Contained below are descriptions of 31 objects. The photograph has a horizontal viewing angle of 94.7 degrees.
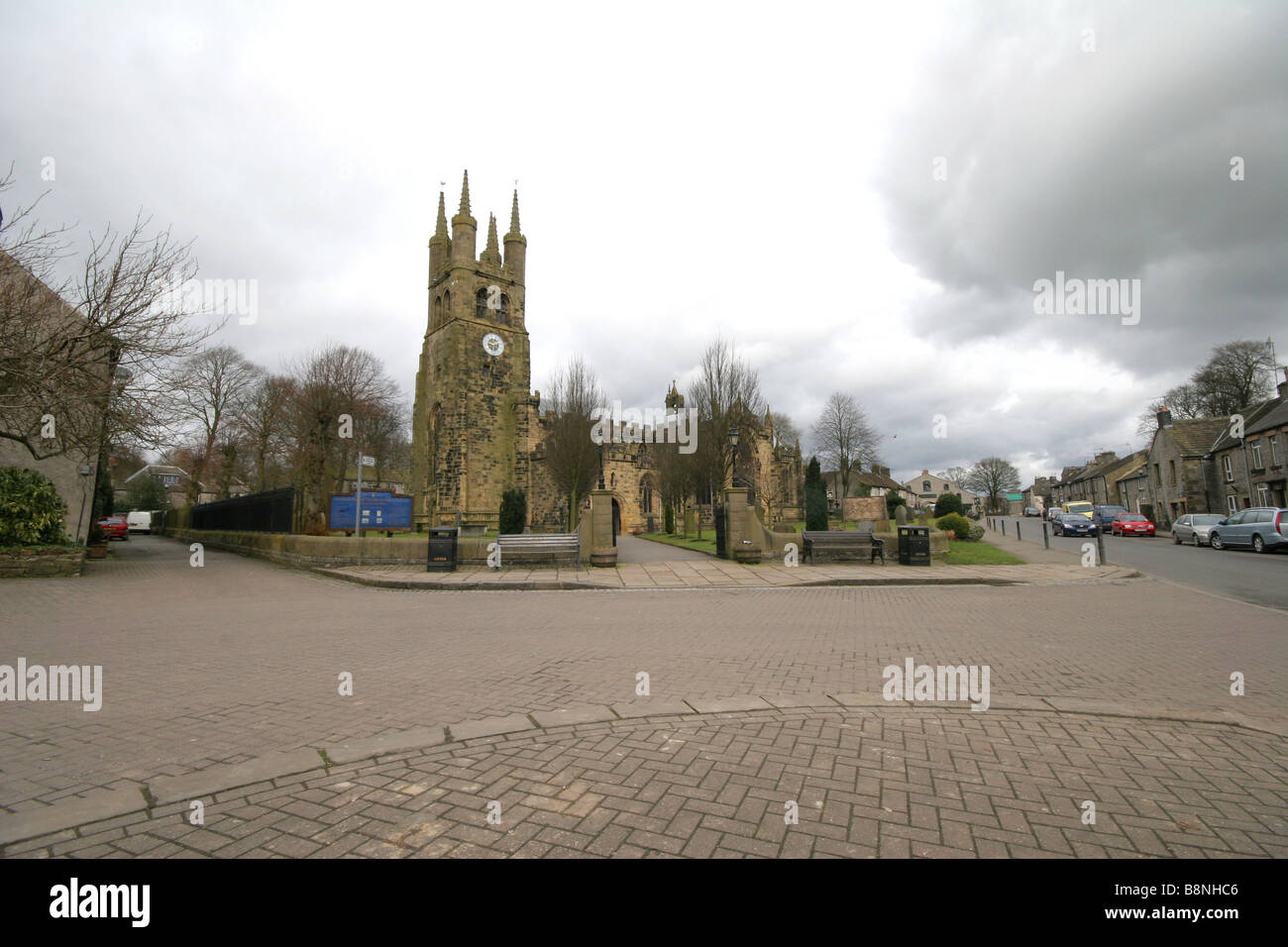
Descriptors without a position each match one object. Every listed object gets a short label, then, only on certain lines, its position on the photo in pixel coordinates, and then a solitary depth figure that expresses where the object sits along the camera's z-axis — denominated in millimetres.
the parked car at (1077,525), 31922
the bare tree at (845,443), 51875
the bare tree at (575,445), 33312
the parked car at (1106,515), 36438
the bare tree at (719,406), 28375
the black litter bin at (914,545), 16000
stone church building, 32875
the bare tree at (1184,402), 47953
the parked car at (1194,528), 25859
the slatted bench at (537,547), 15170
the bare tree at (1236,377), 42750
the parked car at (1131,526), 33750
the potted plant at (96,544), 19797
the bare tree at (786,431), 62562
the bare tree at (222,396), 40375
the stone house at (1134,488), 49250
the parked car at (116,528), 32912
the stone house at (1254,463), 32844
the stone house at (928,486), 100938
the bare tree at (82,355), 11953
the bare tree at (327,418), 29266
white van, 43062
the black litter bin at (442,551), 14602
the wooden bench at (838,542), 16297
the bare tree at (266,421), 35281
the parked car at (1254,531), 21047
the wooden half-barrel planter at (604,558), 15492
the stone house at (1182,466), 39875
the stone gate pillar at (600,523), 15789
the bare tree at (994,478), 82125
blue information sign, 19594
